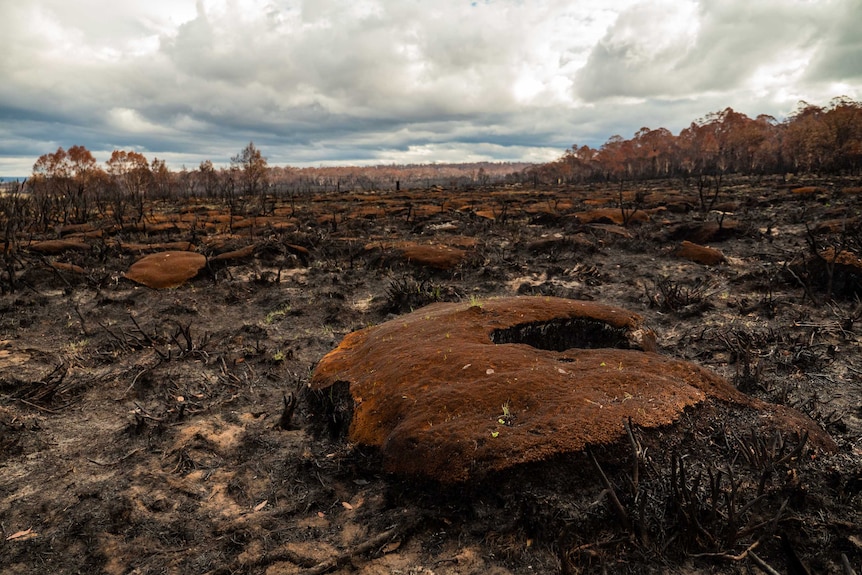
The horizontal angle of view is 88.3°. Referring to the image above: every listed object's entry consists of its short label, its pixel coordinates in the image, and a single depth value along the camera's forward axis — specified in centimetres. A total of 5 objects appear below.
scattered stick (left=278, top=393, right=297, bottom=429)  407
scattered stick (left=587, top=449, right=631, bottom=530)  217
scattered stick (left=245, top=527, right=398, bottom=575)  243
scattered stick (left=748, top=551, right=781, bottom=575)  179
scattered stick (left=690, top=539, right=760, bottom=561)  216
